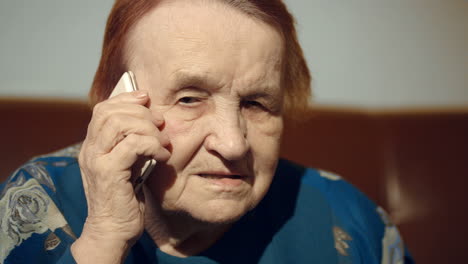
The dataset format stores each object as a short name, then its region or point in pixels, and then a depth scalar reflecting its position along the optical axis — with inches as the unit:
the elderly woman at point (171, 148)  31.1
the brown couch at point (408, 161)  65.3
